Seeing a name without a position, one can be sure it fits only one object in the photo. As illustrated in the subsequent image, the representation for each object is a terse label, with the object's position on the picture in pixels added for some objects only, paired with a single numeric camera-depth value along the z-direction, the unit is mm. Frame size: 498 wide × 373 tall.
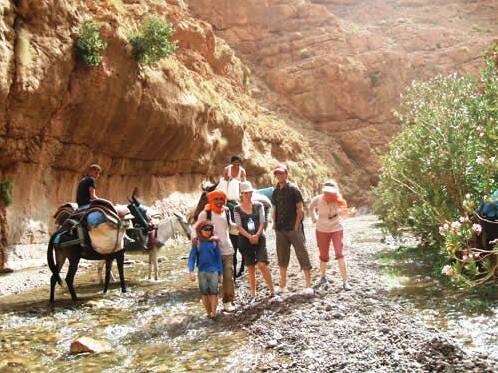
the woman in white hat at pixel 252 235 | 8820
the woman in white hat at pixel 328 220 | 9219
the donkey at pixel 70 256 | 10211
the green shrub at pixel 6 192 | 14859
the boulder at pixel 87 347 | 6930
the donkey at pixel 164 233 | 12268
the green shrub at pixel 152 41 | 20031
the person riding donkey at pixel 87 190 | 11047
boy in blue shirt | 7938
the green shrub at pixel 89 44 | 17109
